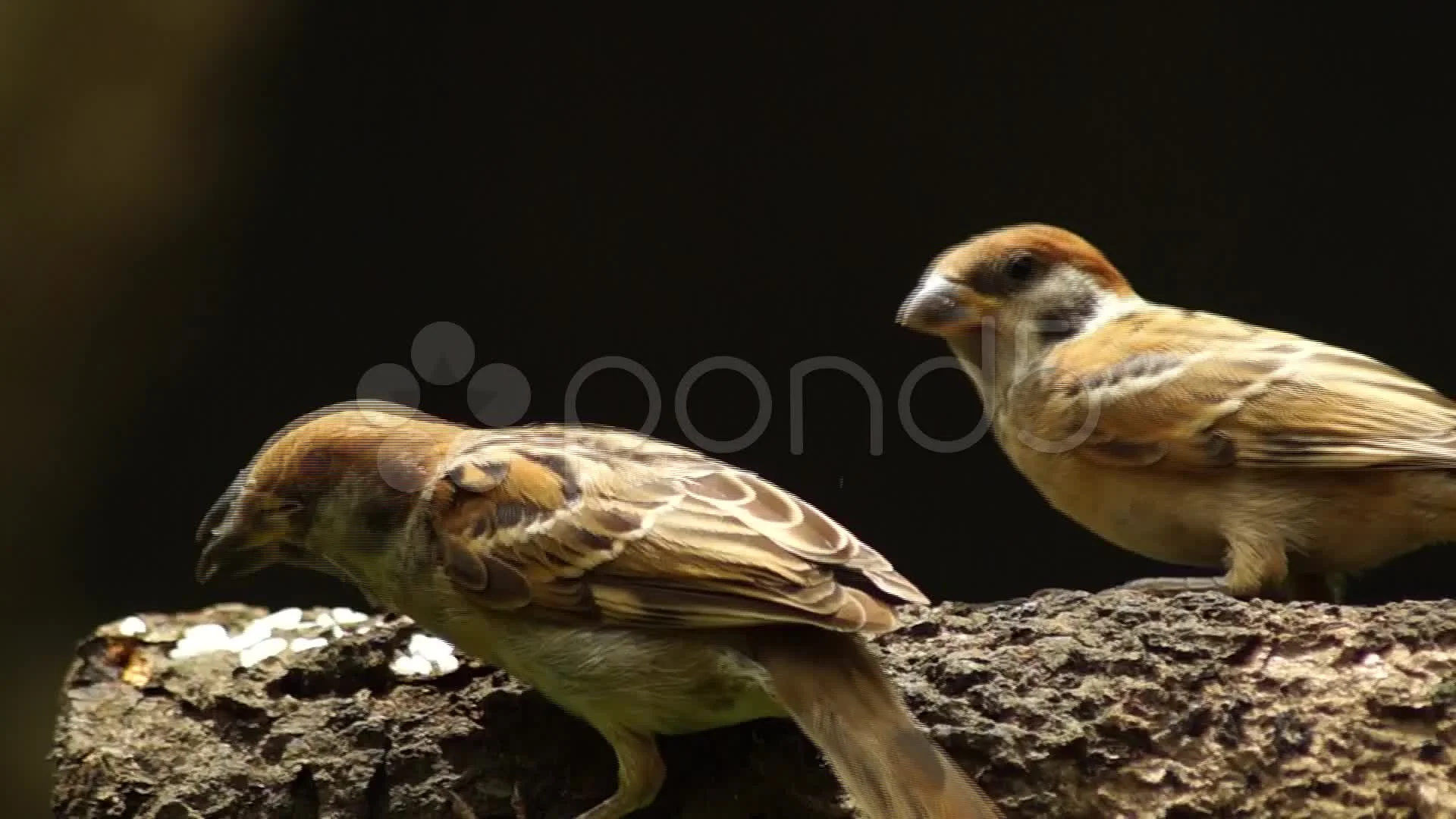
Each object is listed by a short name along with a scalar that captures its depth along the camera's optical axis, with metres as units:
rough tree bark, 6.05
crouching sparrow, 5.62
